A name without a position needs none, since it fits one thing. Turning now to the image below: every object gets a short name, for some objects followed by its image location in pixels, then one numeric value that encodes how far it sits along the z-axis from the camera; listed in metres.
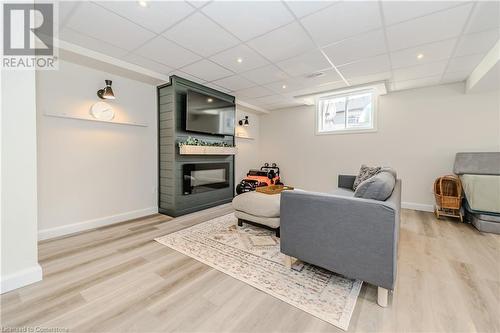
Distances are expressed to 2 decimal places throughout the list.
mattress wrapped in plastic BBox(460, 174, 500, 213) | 2.99
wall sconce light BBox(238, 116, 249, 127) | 5.67
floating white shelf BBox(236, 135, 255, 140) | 5.63
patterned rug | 1.58
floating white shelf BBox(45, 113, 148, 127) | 2.73
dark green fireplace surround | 3.71
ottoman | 2.68
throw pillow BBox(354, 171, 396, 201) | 1.66
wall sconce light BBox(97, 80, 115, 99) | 3.00
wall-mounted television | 3.84
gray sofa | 1.47
